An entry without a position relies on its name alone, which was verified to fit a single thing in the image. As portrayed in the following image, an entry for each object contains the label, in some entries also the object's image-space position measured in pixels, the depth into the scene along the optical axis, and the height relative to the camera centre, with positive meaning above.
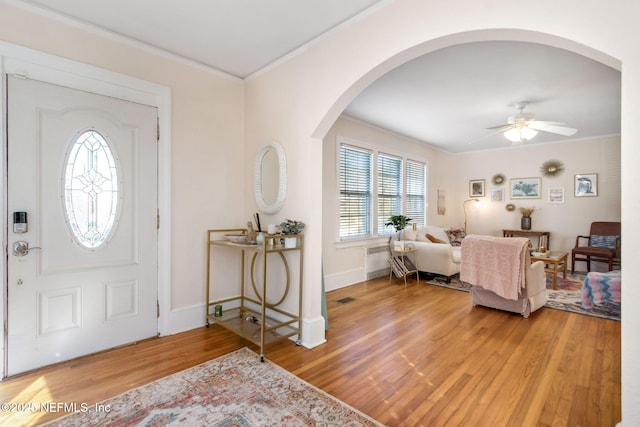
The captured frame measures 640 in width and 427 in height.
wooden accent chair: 5.50 -0.64
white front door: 2.30 -0.10
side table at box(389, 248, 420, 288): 5.22 -0.93
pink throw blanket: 3.46 -0.61
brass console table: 2.72 -0.96
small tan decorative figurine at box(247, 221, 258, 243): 3.09 -0.23
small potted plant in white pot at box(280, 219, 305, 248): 2.78 -0.17
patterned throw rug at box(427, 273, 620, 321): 3.69 -1.21
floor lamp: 7.91 +0.08
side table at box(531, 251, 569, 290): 4.82 -0.76
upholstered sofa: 5.19 -0.71
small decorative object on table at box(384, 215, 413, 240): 5.42 -0.19
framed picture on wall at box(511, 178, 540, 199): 6.84 +0.52
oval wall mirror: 3.04 +0.34
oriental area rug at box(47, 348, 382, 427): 1.81 -1.22
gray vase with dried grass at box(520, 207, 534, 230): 6.86 -0.15
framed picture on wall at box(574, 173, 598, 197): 6.15 +0.54
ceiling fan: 3.93 +1.10
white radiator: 5.37 -0.89
